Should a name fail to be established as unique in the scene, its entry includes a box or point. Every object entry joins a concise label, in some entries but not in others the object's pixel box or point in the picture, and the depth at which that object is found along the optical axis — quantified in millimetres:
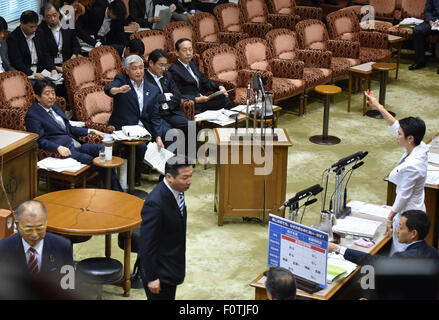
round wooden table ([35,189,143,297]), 10445
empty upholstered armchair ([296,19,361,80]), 21500
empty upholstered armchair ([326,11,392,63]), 22734
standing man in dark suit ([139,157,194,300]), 8750
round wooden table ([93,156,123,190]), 13016
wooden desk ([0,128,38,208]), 10828
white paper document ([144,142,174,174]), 14453
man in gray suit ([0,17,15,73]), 16266
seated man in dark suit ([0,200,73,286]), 8617
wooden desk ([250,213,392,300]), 8789
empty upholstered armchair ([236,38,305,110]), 19172
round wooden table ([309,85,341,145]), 18078
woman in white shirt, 10477
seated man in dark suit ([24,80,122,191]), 13297
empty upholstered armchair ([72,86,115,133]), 14828
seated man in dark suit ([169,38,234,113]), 16500
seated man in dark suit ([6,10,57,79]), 16594
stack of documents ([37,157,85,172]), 13398
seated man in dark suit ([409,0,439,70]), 24141
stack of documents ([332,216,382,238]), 10328
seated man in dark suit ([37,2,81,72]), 17359
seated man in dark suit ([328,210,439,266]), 8828
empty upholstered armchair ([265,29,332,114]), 20391
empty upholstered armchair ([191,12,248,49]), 20656
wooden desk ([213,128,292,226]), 13172
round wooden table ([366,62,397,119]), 20000
